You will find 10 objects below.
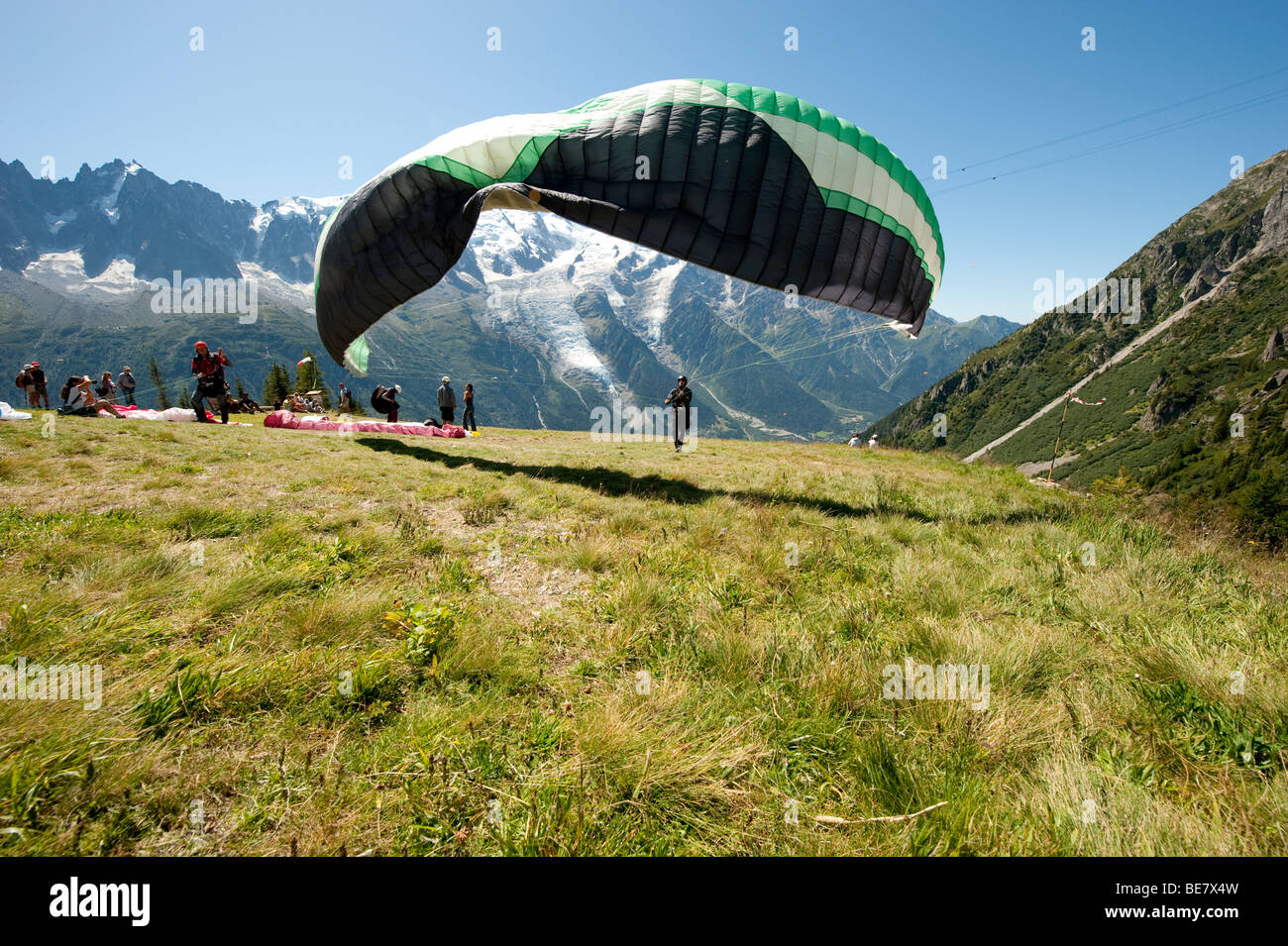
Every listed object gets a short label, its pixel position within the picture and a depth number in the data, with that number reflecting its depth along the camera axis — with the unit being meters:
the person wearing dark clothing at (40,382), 20.67
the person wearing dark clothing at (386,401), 20.19
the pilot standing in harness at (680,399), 16.61
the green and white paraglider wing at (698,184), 9.76
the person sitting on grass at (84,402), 17.14
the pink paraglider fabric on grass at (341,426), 18.58
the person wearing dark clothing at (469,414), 22.59
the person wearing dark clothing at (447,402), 19.86
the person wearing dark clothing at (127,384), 25.77
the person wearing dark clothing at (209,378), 15.38
